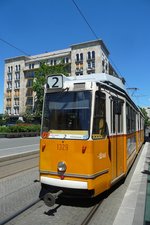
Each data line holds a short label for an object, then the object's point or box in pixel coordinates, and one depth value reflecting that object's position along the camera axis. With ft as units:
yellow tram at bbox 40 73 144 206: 11.99
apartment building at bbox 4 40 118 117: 158.24
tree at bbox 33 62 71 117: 132.66
